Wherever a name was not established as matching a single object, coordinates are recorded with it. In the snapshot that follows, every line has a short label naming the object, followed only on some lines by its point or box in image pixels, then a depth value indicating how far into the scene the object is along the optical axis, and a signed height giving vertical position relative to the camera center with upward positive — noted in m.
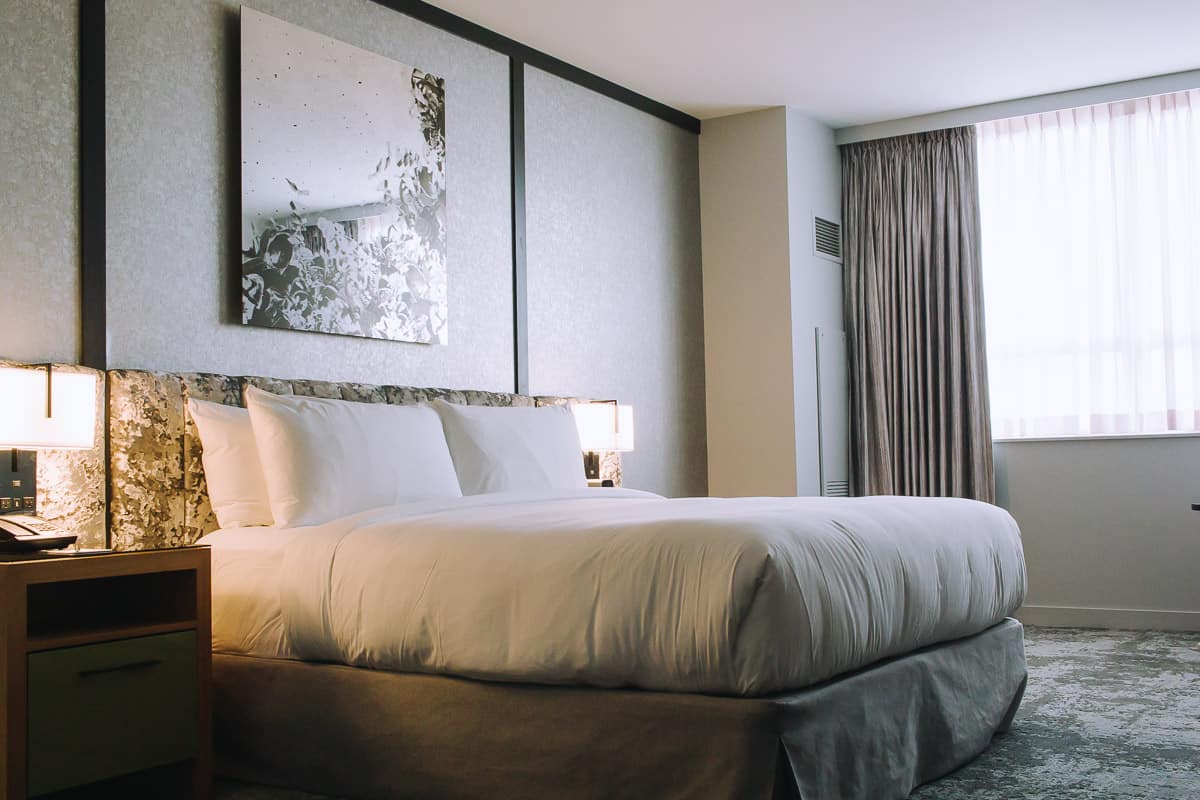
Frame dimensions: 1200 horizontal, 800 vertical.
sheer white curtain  5.86 +0.87
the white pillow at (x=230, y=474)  3.41 -0.07
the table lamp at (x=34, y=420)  2.94 +0.08
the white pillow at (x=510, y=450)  3.94 -0.02
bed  2.25 -0.44
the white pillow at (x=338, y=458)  3.30 -0.03
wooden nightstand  2.48 -0.51
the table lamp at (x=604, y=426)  5.11 +0.07
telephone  2.64 -0.20
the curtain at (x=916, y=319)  6.31 +0.66
